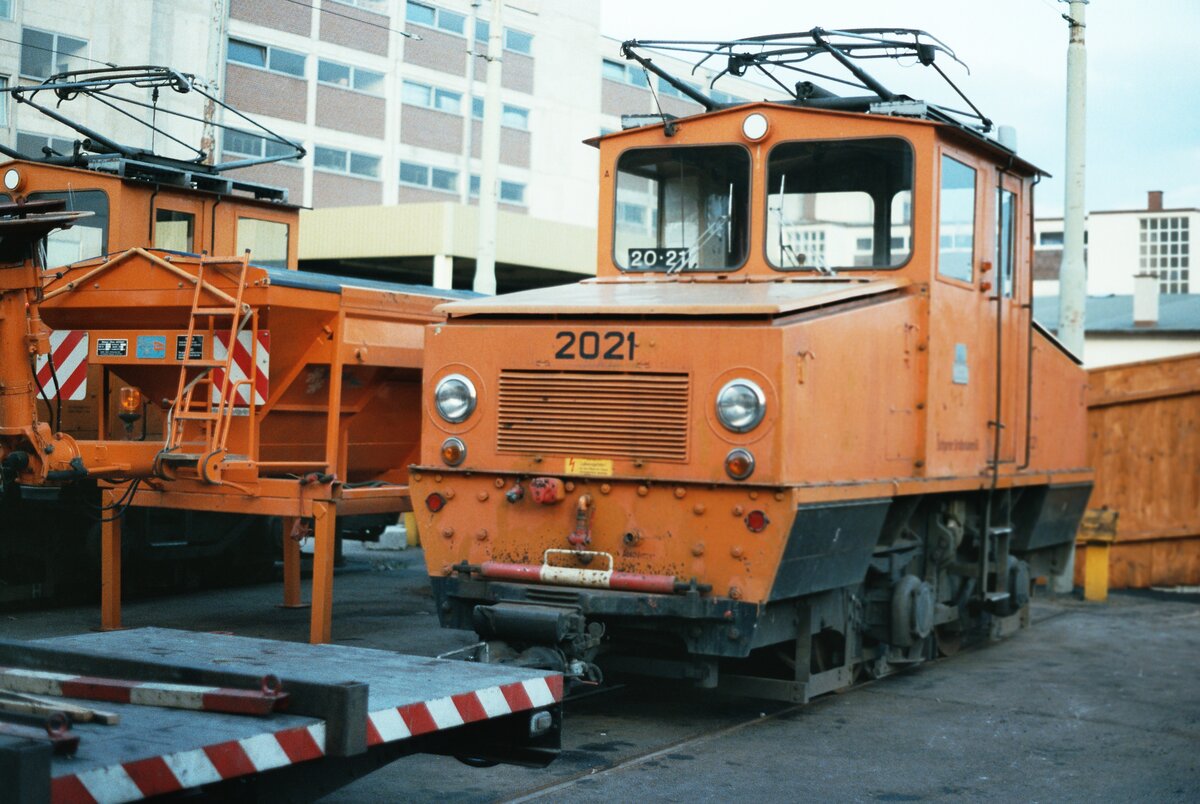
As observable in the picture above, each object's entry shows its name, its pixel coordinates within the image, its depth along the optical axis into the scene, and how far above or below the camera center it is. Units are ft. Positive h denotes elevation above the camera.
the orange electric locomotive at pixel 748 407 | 24.58 +0.90
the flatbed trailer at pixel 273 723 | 11.82 -2.63
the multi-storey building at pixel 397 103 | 99.71 +30.39
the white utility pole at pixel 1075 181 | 50.39 +10.04
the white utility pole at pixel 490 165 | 57.16 +11.28
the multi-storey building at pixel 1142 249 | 208.39 +31.91
